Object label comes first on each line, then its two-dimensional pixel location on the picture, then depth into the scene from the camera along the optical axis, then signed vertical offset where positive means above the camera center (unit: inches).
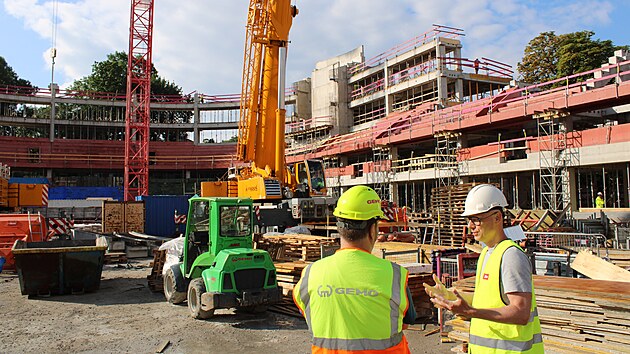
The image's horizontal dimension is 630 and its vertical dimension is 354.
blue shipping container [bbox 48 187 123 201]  1713.8 +25.5
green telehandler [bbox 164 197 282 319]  313.9 -47.8
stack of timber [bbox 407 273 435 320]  320.2 -71.4
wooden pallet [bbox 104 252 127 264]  650.1 -82.4
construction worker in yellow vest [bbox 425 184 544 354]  101.8 -22.2
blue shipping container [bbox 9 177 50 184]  1692.2 +74.9
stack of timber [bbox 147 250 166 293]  436.1 -70.6
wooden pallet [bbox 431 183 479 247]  661.9 -30.6
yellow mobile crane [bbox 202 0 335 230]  690.8 +101.8
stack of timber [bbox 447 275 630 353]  171.0 -47.3
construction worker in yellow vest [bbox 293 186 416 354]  91.1 -20.3
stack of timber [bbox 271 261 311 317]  356.2 -66.5
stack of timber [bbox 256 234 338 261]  416.2 -45.0
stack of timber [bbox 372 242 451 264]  370.3 -48.4
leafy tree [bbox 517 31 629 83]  1475.1 +448.4
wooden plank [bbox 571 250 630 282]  236.0 -40.4
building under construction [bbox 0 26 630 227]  831.1 +173.6
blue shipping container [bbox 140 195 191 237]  1016.9 -36.3
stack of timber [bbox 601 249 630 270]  323.0 -48.3
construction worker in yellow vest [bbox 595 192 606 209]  750.5 -17.5
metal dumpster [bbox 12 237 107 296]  402.9 -58.6
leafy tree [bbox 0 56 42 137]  2011.6 +413.6
